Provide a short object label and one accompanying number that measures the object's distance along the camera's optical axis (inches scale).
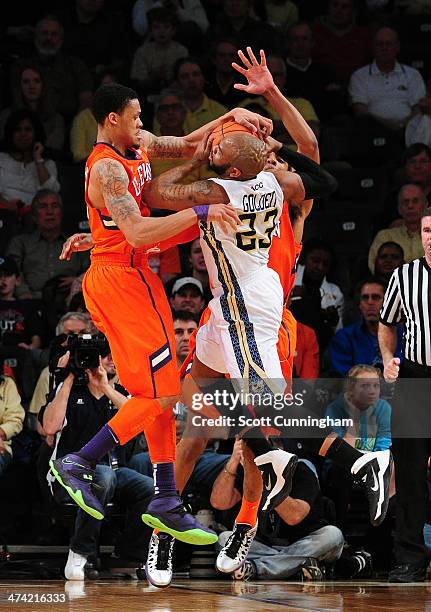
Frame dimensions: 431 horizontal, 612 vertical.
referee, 433.7
